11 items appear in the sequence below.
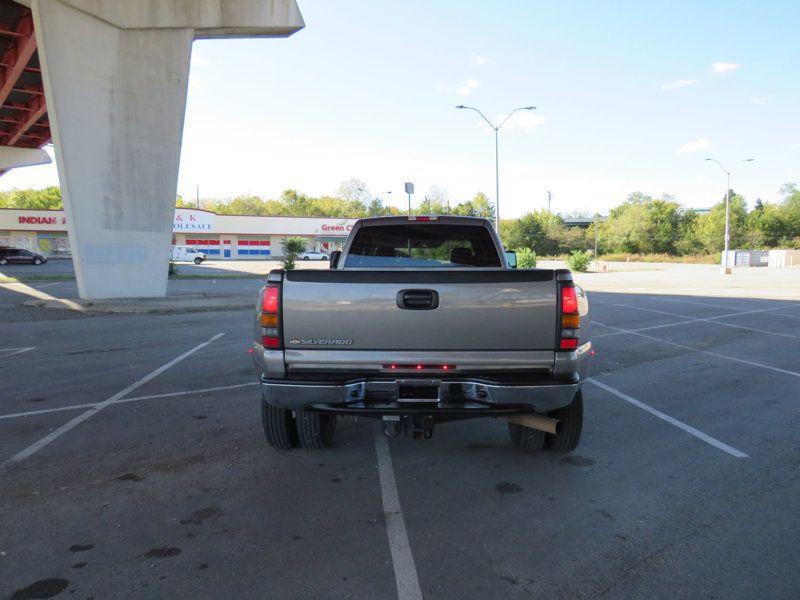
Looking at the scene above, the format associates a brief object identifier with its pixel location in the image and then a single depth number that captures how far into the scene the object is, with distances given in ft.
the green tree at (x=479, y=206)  255.09
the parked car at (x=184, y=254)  176.25
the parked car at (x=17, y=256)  138.93
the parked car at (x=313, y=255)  192.85
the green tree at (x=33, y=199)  323.37
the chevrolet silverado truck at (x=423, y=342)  11.49
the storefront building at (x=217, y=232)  186.19
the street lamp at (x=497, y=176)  98.07
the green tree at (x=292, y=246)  116.57
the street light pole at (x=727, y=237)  135.33
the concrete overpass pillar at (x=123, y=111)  48.24
